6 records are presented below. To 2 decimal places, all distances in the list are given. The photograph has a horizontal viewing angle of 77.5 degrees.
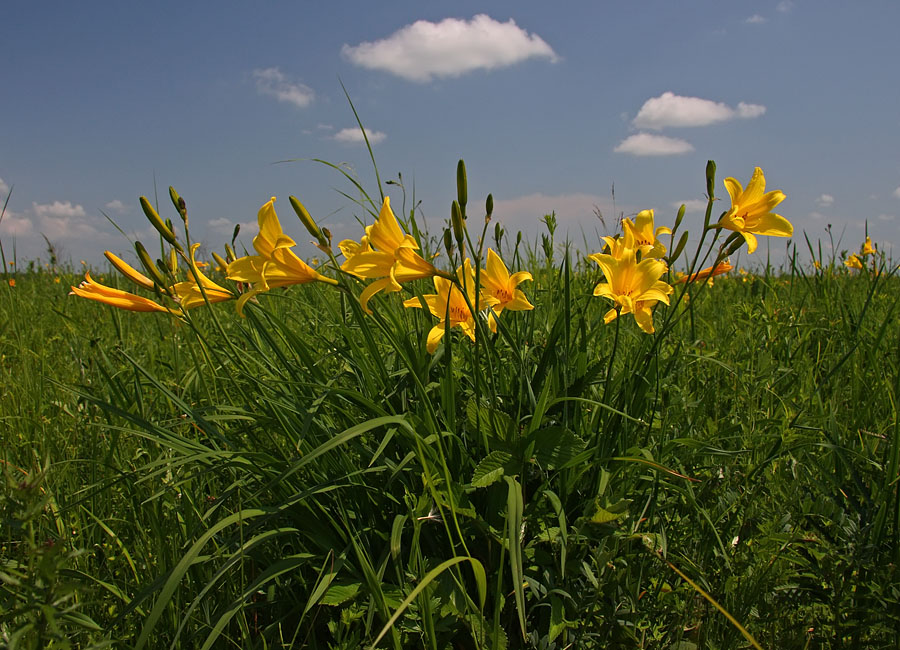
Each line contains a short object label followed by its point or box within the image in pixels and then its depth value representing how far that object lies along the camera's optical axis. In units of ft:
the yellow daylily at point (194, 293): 4.72
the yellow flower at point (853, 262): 16.80
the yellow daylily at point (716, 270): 5.12
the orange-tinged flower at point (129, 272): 4.40
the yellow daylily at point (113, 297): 4.58
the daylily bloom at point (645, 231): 5.87
